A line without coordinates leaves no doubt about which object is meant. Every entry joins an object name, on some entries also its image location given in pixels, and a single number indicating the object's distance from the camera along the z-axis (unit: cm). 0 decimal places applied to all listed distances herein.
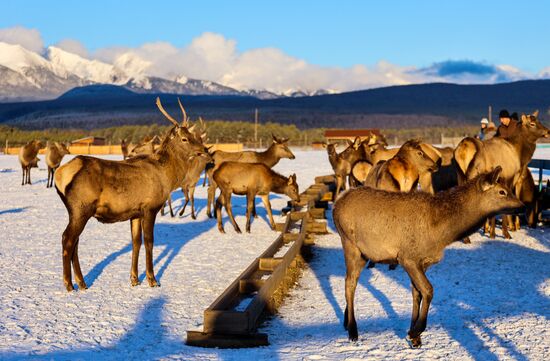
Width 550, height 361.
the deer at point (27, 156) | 2708
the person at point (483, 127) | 1938
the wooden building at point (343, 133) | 9967
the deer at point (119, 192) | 895
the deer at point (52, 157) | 2638
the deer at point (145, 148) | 2015
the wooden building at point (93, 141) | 8430
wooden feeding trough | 676
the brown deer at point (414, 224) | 712
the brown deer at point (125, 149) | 3340
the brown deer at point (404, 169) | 1180
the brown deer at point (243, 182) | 1512
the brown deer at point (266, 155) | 1978
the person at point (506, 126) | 1462
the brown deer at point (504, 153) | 1348
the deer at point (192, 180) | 1691
